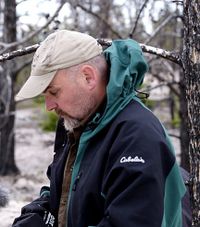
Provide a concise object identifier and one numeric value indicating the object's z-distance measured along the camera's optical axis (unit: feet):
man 10.00
